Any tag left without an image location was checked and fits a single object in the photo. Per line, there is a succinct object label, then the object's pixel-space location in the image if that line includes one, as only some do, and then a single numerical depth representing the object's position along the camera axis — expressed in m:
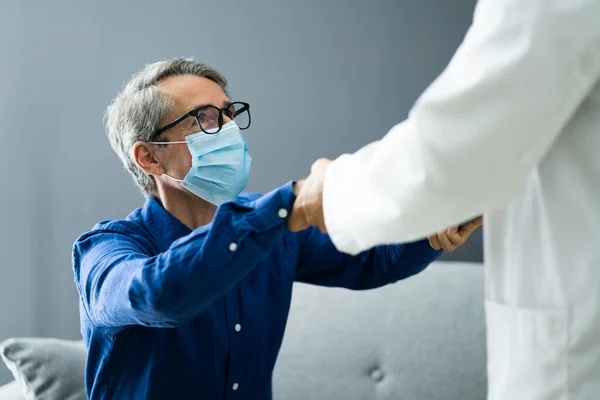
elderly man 1.12
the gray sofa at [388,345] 1.96
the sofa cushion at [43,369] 1.62
